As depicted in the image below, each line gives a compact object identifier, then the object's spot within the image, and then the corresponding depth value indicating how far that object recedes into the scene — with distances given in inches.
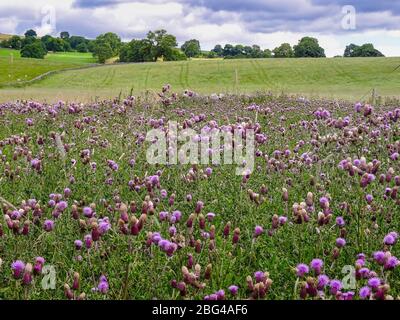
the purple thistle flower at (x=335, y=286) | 104.0
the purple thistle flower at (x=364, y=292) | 98.6
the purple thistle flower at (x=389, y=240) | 126.0
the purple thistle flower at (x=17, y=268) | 115.2
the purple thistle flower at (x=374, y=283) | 102.0
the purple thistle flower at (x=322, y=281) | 108.0
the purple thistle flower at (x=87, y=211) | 143.3
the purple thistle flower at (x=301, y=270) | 113.3
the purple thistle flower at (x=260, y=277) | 110.0
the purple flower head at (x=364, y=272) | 113.8
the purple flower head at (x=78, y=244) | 136.8
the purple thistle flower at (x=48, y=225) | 141.7
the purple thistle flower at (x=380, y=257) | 112.6
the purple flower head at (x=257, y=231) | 141.4
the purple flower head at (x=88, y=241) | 127.3
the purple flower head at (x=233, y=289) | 111.7
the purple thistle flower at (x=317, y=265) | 113.5
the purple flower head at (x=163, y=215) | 155.0
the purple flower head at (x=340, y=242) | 131.3
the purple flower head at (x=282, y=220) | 157.4
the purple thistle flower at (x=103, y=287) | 118.5
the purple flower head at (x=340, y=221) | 151.7
